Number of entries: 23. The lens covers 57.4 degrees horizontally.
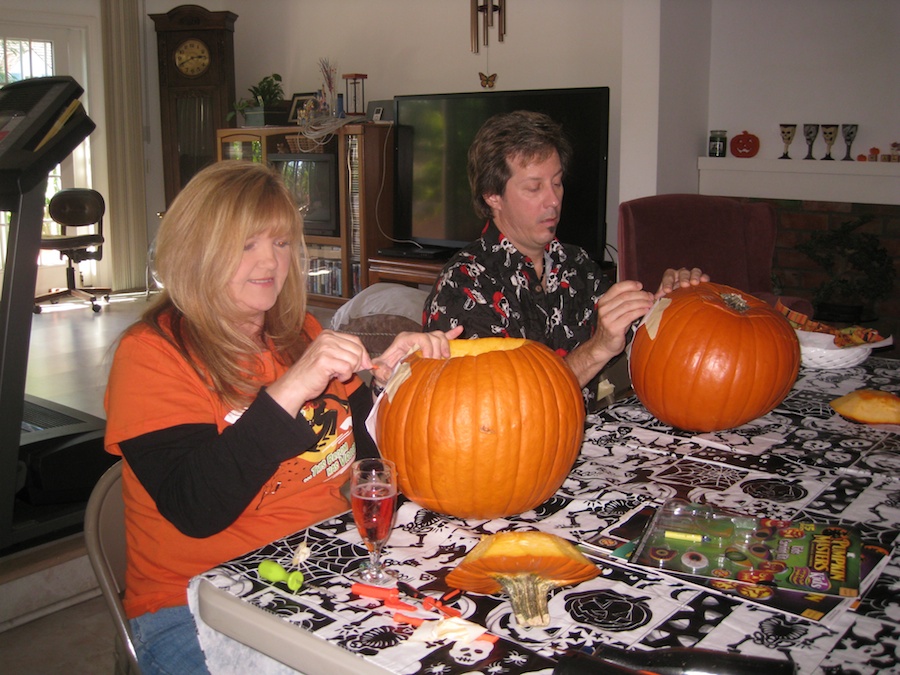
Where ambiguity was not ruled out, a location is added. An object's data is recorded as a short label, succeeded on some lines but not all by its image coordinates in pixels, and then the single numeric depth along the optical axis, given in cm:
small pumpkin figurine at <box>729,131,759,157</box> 435
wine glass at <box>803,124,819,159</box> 416
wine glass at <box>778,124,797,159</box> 421
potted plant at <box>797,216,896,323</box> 389
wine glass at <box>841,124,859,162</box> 404
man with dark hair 188
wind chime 508
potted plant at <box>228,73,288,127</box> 652
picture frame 654
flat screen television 466
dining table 82
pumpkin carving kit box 92
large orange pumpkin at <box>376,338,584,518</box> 114
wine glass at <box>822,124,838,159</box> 410
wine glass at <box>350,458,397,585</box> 96
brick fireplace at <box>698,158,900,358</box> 400
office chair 618
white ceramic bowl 191
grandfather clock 682
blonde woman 114
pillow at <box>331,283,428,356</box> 254
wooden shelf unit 589
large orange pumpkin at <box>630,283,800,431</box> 147
